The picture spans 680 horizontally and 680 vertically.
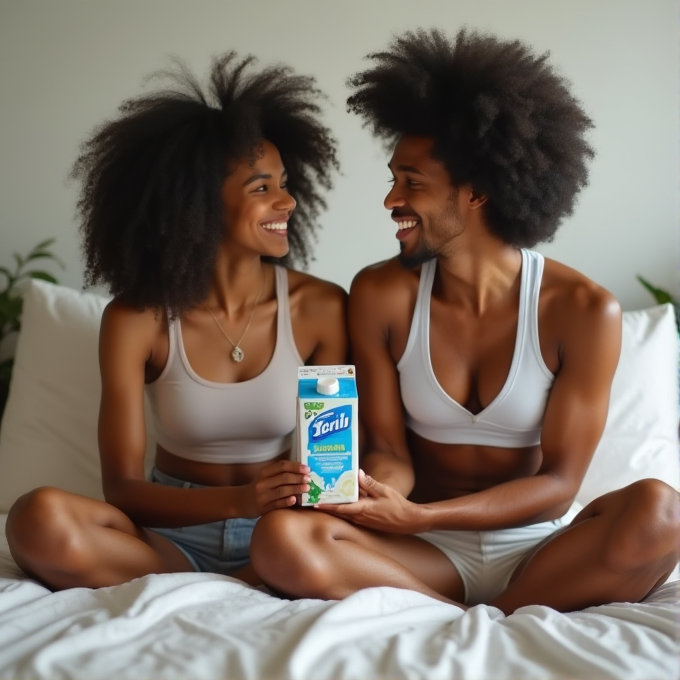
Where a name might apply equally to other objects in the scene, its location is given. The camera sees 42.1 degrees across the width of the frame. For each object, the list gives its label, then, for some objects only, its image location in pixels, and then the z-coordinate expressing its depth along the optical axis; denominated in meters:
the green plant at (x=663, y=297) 2.23
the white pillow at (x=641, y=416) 1.88
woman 1.63
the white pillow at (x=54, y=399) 1.92
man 1.54
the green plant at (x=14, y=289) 2.22
